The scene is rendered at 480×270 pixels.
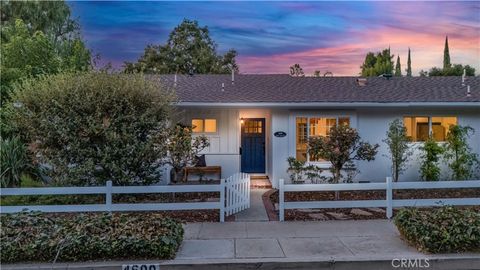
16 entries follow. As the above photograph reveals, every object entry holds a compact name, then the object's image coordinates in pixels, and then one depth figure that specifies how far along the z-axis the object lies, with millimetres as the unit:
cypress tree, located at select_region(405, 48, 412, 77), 34000
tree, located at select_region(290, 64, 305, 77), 39406
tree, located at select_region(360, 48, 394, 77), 34619
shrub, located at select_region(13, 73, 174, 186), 9172
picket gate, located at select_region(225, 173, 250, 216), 8492
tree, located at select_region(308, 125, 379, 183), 9914
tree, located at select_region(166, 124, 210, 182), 9570
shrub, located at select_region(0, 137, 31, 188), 10930
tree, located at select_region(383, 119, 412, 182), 11695
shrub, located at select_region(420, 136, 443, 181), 11930
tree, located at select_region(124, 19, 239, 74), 33531
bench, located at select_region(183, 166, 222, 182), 12197
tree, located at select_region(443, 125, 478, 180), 12047
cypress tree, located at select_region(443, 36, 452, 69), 33562
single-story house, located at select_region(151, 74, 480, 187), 12211
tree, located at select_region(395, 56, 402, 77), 35356
